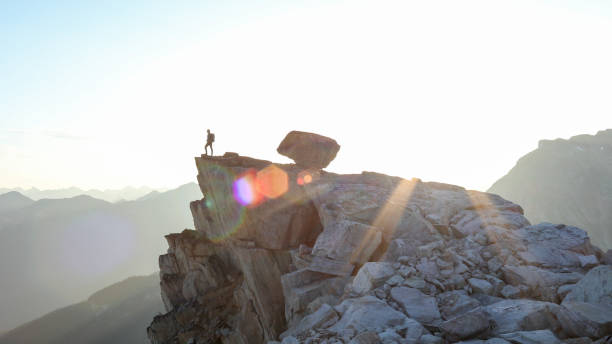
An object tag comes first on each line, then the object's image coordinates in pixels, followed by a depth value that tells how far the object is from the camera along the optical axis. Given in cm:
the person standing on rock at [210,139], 3194
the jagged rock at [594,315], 855
